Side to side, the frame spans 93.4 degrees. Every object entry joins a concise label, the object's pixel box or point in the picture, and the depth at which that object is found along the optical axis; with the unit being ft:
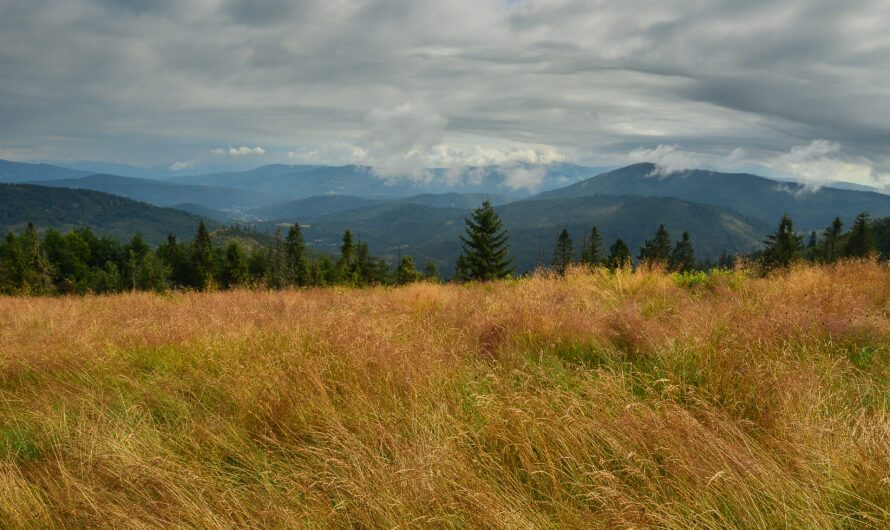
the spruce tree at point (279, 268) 206.21
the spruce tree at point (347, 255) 233.14
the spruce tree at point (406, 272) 188.77
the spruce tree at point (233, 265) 205.05
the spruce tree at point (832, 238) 205.13
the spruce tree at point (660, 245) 248.91
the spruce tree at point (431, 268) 243.42
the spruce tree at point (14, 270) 184.24
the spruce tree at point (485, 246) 171.22
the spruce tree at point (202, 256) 218.38
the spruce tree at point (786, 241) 178.97
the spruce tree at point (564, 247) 227.16
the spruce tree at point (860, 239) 179.93
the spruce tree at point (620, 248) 203.47
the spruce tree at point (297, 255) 229.86
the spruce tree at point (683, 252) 270.81
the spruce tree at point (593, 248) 213.46
